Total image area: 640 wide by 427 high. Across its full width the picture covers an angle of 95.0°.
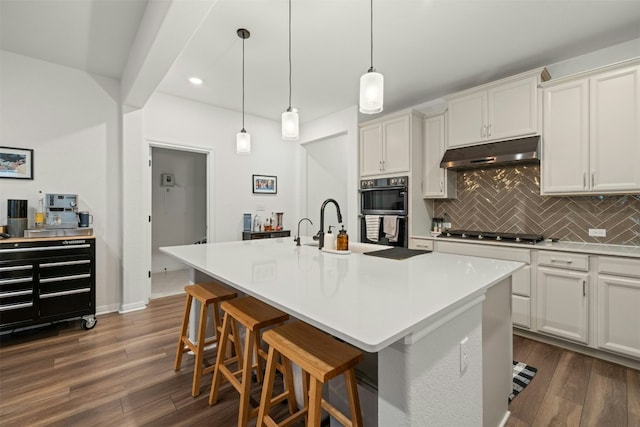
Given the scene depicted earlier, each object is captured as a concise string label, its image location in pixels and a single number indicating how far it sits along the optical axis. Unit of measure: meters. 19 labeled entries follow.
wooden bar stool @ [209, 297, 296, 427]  1.47
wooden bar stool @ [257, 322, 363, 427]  1.06
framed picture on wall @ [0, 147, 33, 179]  2.80
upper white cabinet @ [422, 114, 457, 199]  3.58
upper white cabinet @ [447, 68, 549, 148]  2.80
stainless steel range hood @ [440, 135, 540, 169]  2.77
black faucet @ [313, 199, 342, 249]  2.15
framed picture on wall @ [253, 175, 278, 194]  4.70
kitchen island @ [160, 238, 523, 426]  0.87
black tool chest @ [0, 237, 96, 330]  2.51
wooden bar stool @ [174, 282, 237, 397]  1.85
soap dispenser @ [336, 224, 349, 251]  1.99
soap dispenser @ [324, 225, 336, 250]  2.07
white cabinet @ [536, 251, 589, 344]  2.39
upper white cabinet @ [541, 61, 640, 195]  2.34
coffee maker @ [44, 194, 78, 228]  2.93
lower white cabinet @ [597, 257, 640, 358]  2.17
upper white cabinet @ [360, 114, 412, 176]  3.66
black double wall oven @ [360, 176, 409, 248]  3.61
